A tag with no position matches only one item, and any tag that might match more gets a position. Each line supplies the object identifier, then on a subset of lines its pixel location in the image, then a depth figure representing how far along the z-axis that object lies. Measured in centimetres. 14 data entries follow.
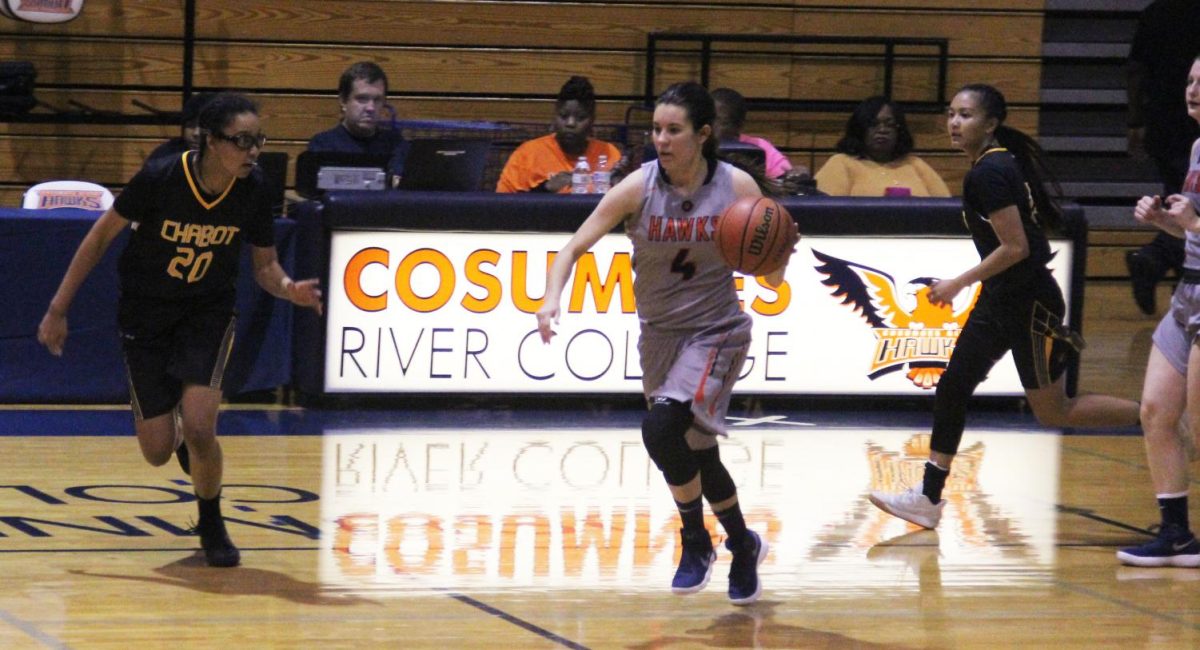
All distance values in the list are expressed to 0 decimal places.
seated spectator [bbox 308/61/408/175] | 1934
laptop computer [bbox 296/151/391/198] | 1791
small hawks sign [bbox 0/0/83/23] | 2234
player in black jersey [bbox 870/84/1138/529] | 1274
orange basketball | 1017
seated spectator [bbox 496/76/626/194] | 1945
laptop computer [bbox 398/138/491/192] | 1792
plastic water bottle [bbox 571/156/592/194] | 1856
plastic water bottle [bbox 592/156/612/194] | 1864
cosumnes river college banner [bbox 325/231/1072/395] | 1752
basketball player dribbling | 1040
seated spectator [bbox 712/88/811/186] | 1956
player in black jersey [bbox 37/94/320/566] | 1120
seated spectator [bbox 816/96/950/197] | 2011
